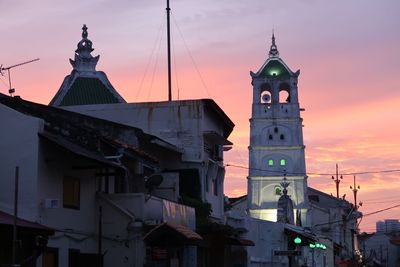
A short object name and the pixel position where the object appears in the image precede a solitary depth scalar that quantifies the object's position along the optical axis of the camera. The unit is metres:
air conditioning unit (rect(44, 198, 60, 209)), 22.47
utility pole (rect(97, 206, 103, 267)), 24.88
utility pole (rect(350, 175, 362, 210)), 96.47
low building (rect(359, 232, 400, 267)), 135.88
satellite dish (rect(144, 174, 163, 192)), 28.12
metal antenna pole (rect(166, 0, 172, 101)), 42.59
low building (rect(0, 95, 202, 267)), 22.52
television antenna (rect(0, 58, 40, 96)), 29.96
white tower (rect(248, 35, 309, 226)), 107.25
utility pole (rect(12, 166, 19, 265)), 18.05
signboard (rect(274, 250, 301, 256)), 32.32
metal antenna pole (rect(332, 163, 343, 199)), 95.89
